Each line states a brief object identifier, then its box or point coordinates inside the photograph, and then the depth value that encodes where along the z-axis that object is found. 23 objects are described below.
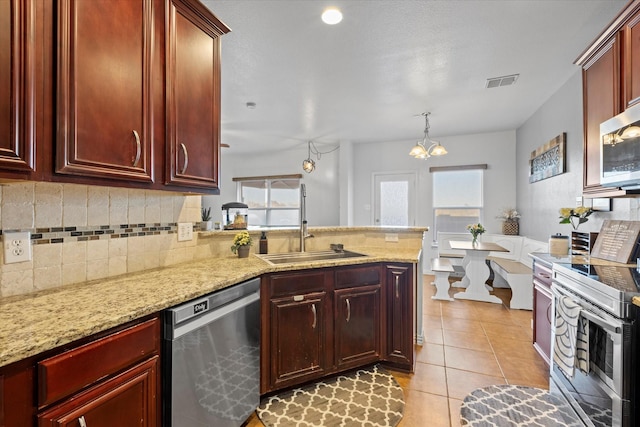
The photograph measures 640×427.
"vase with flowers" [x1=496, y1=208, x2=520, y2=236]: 4.77
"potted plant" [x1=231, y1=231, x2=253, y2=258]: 2.13
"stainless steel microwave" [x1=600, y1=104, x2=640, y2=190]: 1.58
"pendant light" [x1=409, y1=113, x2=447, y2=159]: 3.92
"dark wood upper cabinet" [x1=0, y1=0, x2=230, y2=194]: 0.94
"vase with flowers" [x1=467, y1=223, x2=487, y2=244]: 4.21
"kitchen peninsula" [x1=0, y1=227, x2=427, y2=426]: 0.77
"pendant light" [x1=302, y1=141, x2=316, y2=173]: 5.57
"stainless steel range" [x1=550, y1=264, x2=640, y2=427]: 1.28
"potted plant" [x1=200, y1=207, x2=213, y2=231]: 2.16
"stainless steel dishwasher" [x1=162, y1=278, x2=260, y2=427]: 1.17
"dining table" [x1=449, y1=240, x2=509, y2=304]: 3.95
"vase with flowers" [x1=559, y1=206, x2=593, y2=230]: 2.43
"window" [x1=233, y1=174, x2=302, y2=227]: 6.83
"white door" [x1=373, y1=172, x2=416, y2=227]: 5.81
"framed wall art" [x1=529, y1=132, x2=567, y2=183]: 3.31
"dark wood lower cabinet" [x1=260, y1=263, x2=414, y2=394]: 1.83
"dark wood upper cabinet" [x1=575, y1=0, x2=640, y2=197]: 1.70
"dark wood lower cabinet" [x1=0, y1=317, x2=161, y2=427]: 0.76
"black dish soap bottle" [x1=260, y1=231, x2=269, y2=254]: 2.40
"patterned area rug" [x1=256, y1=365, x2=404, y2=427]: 1.71
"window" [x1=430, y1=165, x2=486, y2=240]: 5.39
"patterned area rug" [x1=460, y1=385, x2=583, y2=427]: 1.71
